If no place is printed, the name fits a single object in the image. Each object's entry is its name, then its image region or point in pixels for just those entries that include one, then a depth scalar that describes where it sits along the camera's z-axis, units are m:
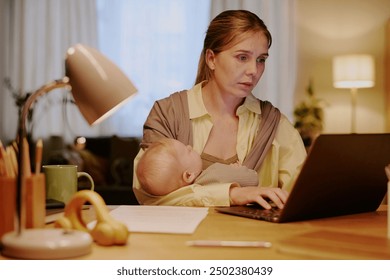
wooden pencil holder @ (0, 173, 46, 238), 0.82
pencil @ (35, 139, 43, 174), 0.79
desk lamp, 0.74
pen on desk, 0.81
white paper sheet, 0.93
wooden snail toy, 0.81
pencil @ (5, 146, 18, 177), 0.84
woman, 1.61
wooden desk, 0.79
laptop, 0.97
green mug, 1.18
